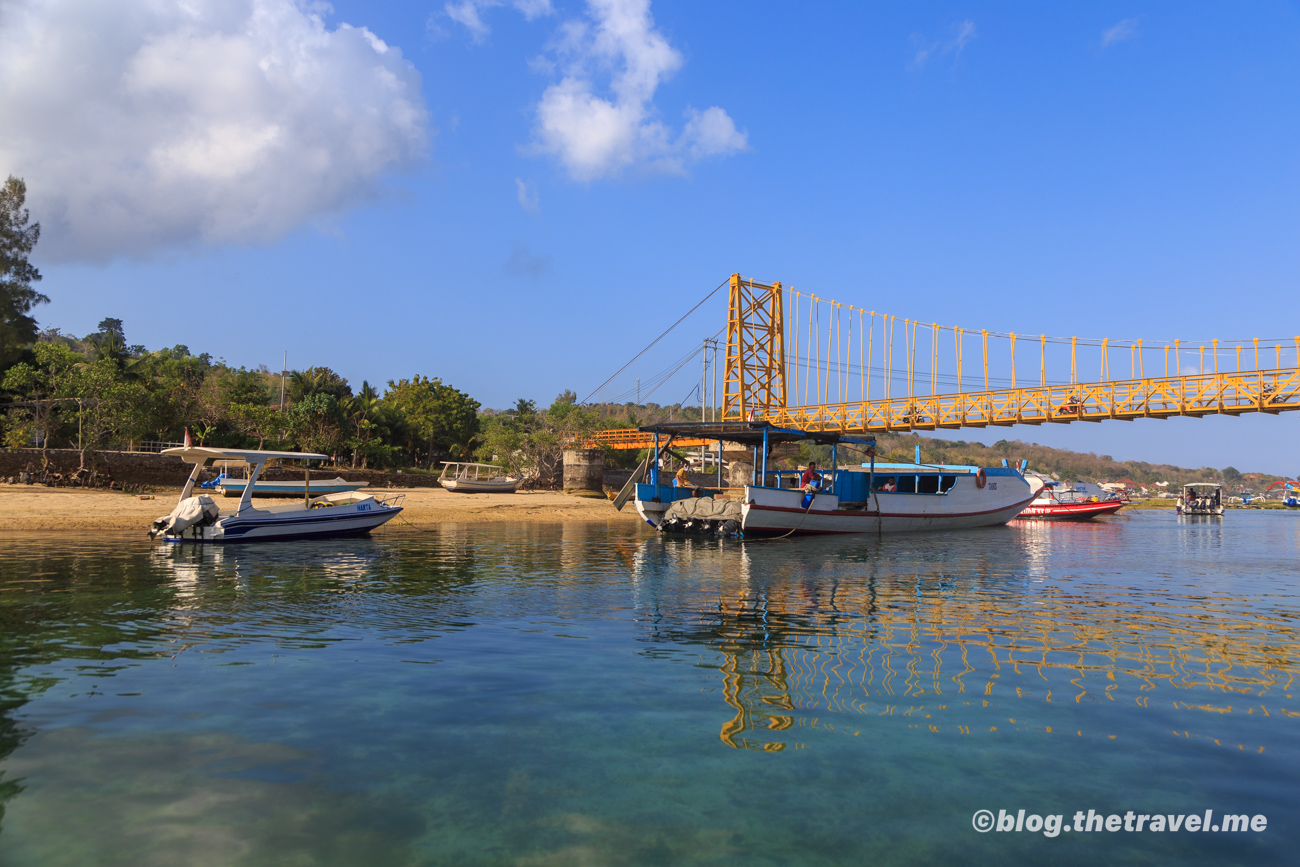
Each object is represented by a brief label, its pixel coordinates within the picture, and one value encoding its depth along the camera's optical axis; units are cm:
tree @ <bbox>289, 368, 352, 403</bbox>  5347
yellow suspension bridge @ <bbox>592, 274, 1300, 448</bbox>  4219
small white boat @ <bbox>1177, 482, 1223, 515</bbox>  6718
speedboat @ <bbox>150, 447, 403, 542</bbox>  2075
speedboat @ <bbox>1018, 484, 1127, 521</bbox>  5284
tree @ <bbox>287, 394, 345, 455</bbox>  4831
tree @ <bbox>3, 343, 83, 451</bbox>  3478
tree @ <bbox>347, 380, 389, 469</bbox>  5028
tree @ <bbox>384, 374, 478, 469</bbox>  6228
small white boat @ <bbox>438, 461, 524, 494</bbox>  4631
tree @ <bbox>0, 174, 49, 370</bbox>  4278
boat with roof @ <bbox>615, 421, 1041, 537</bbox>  2739
